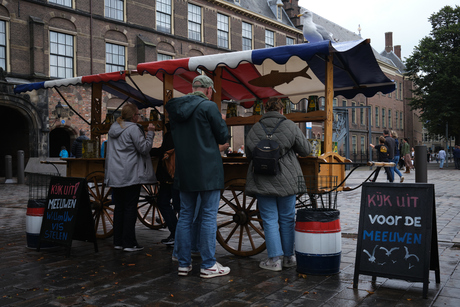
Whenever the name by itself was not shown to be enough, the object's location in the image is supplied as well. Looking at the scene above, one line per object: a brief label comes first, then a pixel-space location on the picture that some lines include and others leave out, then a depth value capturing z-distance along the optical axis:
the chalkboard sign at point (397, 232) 3.66
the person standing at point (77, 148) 12.56
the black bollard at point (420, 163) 5.81
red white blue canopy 4.83
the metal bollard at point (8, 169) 16.78
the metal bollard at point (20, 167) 16.50
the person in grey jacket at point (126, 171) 5.37
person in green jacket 4.21
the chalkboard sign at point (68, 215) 5.23
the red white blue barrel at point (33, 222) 5.58
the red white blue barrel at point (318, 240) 4.12
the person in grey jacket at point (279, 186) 4.38
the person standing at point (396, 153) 14.78
